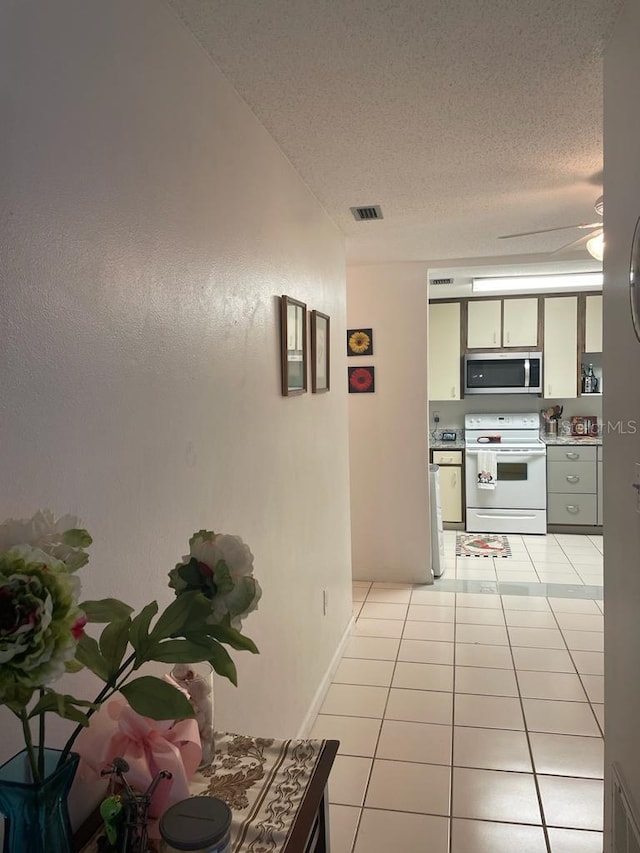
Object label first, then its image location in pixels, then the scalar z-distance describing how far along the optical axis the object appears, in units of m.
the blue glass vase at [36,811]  0.79
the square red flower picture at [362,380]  4.93
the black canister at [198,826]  0.91
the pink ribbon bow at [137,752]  1.06
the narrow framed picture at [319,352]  3.02
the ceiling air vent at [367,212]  3.37
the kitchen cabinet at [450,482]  6.43
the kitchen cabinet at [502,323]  6.39
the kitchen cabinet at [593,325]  6.30
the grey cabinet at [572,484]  6.13
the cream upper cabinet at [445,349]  6.55
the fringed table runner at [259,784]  1.11
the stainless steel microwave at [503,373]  6.39
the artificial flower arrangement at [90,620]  0.62
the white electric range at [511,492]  6.18
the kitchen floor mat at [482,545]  5.62
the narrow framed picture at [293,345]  2.48
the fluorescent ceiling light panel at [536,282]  5.70
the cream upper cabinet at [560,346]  6.32
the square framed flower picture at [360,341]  4.91
